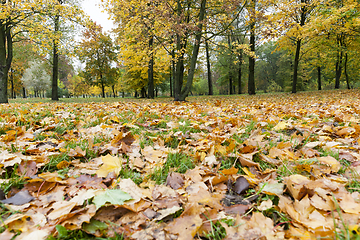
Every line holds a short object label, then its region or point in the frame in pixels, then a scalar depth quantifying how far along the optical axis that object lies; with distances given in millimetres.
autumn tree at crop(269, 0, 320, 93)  9039
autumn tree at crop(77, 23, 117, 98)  21331
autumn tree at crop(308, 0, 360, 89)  6793
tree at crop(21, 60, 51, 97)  28188
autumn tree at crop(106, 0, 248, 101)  7219
